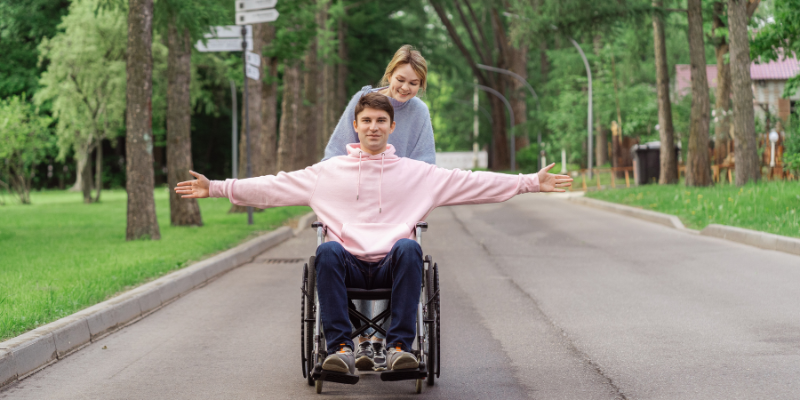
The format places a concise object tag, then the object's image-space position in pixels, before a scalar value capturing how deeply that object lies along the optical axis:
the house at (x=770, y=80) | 44.06
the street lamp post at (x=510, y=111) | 50.14
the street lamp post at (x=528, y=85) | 47.91
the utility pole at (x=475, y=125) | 67.14
